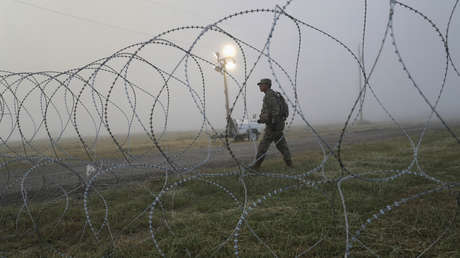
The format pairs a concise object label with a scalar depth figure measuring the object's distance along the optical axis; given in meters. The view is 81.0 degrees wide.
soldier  5.19
